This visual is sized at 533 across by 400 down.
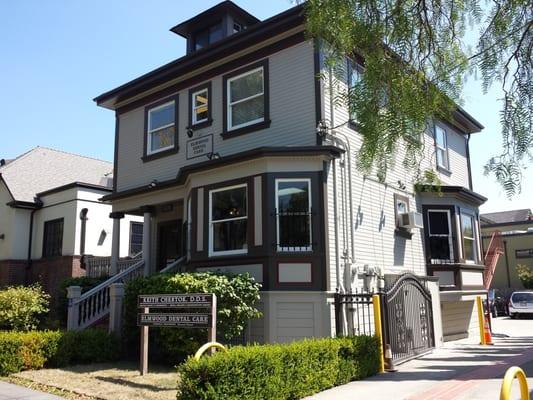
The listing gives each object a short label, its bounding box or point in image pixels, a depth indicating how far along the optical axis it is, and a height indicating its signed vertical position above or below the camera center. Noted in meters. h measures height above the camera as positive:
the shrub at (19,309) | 13.88 -0.41
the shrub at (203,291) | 10.50 -0.27
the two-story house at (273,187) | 11.94 +2.84
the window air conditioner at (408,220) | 15.28 +2.03
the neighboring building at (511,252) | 42.34 +2.97
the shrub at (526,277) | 37.97 +0.76
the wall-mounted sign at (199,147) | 15.16 +4.32
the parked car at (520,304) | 28.80 -0.93
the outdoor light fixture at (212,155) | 14.54 +3.84
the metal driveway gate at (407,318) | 11.14 -0.67
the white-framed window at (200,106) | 15.55 +5.64
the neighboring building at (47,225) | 20.55 +2.84
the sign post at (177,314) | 9.19 -0.41
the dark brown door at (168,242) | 17.30 +1.69
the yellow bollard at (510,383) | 4.17 -0.83
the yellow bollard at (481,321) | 15.41 -0.99
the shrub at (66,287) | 15.39 +0.15
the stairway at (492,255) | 22.25 +1.51
